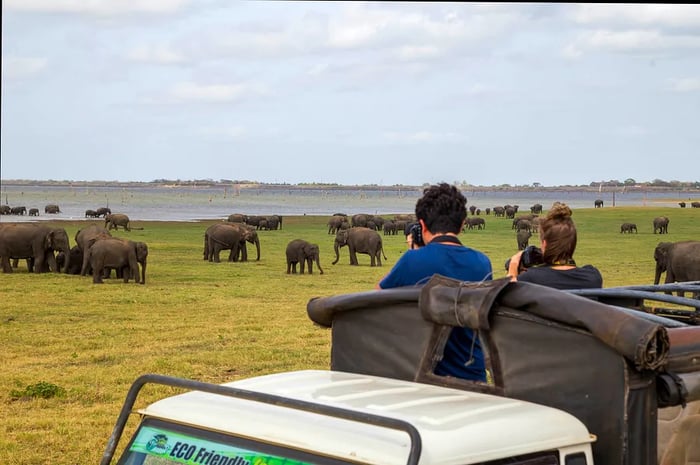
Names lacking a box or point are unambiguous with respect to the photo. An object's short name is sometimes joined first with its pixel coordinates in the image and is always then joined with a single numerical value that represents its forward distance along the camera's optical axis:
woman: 5.86
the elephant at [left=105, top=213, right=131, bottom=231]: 63.12
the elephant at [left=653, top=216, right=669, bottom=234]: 59.68
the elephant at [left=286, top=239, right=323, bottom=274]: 35.34
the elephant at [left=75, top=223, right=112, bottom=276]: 32.47
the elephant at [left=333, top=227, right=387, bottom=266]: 40.97
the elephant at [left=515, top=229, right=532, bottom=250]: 47.97
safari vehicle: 3.02
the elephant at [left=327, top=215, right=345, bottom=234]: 65.81
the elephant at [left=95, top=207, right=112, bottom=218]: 86.16
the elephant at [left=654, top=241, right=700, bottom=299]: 29.48
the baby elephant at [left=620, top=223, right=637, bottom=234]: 61.06
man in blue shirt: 4.18
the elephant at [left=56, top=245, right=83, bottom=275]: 33.91
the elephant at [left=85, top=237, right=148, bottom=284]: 30.25
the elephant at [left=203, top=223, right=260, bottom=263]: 41.00
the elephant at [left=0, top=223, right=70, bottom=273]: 34.00
